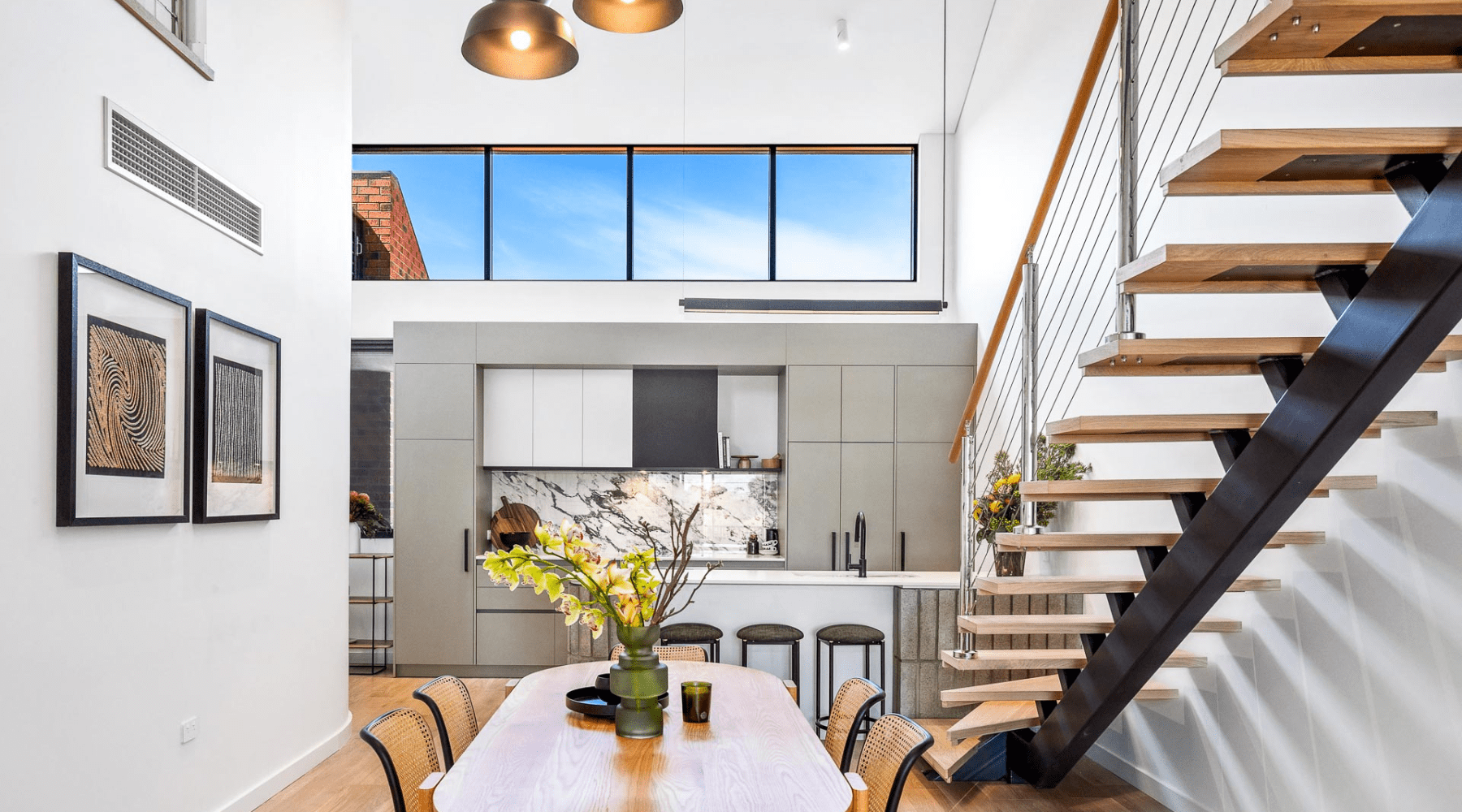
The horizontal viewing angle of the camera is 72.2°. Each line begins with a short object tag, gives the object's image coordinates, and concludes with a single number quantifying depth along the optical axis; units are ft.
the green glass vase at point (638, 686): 8.61
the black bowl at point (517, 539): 22.94
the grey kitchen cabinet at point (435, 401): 22.17
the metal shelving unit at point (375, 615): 22.54
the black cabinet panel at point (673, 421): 23.24
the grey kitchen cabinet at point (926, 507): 21.99
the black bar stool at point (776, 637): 17.24
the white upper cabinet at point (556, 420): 22.97
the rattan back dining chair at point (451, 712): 9.36
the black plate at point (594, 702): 9.18
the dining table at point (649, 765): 6.96
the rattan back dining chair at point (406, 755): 7.55
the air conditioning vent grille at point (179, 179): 10.19
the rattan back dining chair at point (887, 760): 7.72
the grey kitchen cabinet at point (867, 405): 22.18
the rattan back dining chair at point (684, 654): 12.99
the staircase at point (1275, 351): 6.84
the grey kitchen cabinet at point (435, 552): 21.86
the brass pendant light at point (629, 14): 9.05
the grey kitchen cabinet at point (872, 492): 21.99
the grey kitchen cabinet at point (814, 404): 22.17
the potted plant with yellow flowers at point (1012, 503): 16.03
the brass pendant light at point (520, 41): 9.20
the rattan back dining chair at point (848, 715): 9.41
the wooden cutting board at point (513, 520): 22.95
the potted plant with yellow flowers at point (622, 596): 8.57
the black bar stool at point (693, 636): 17.25
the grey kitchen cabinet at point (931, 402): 22.13
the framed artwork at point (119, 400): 9.16
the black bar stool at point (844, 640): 17.06
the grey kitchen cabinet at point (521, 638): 21.75
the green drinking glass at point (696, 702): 9.05
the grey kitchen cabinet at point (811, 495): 22.11
